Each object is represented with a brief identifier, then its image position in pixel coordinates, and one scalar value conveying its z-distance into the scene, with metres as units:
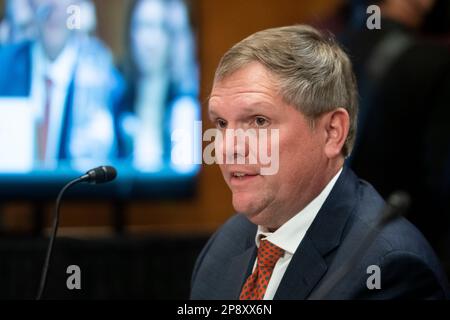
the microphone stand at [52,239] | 3.82
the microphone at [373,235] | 3.63
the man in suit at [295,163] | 3.84
